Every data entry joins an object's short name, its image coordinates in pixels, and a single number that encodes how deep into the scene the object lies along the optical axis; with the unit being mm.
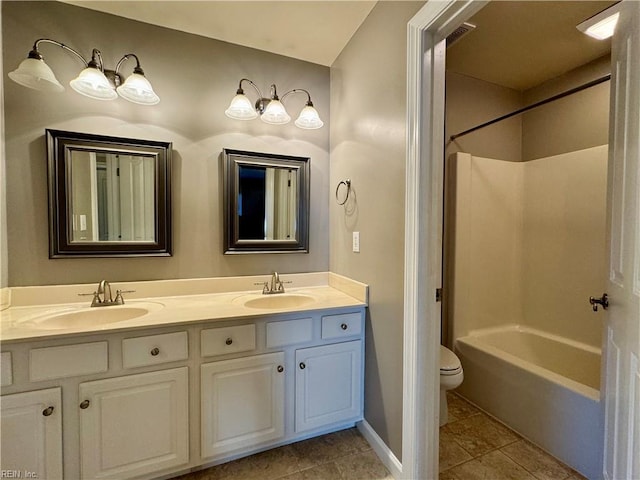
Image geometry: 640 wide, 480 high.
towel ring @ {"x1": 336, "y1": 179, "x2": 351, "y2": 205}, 1827
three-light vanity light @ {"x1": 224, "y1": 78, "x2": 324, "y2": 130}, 1712
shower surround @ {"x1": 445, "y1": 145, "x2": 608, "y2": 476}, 1949
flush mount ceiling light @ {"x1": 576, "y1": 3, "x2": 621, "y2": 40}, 1250
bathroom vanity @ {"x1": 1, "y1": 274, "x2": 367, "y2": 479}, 1136
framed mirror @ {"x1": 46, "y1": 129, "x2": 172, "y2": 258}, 1510
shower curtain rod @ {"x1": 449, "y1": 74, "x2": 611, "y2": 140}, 1599
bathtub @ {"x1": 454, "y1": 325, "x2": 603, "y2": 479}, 1419
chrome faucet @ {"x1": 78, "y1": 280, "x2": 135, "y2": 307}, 1502
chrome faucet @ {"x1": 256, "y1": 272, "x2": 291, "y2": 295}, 1874
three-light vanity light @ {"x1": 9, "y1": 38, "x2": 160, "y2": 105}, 1295
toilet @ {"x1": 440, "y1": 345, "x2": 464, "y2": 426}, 1595
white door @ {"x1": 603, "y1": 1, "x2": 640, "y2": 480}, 912
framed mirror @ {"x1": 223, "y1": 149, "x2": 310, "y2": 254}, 1843
